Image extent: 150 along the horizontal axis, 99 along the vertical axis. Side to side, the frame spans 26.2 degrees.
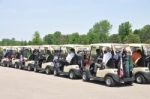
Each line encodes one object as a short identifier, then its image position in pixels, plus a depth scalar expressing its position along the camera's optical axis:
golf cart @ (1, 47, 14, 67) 24.98
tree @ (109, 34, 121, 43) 57.35
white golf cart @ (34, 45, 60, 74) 18.94
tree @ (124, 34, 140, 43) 52.09
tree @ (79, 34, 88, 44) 64.46
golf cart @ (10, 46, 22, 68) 23.45
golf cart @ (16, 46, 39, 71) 20.97
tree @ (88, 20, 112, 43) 75.44
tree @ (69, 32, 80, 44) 69.00
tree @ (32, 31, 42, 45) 75.69
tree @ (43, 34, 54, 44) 77.56
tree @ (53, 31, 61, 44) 76.59
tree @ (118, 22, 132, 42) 55.22
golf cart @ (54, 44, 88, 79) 16.30
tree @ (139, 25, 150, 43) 67.68
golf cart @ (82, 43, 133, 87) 13.25
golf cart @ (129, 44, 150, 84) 14.31
